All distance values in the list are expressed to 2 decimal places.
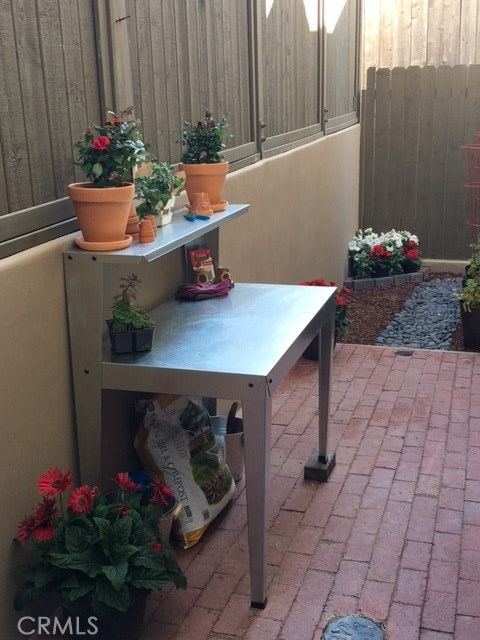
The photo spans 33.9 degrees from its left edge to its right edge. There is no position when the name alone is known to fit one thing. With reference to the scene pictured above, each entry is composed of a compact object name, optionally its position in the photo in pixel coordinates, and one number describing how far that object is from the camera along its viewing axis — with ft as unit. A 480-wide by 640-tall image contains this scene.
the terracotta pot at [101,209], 8.22
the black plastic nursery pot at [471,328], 18.66
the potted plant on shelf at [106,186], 8.26
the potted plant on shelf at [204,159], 11.02
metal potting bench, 8.51
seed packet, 11.77
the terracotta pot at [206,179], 10.98
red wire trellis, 26.89
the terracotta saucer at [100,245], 8.47
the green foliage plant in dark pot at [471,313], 18.62
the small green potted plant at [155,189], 9.34
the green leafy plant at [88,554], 7.80
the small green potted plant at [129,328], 9.10
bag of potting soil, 10.38
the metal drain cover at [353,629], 8.62
